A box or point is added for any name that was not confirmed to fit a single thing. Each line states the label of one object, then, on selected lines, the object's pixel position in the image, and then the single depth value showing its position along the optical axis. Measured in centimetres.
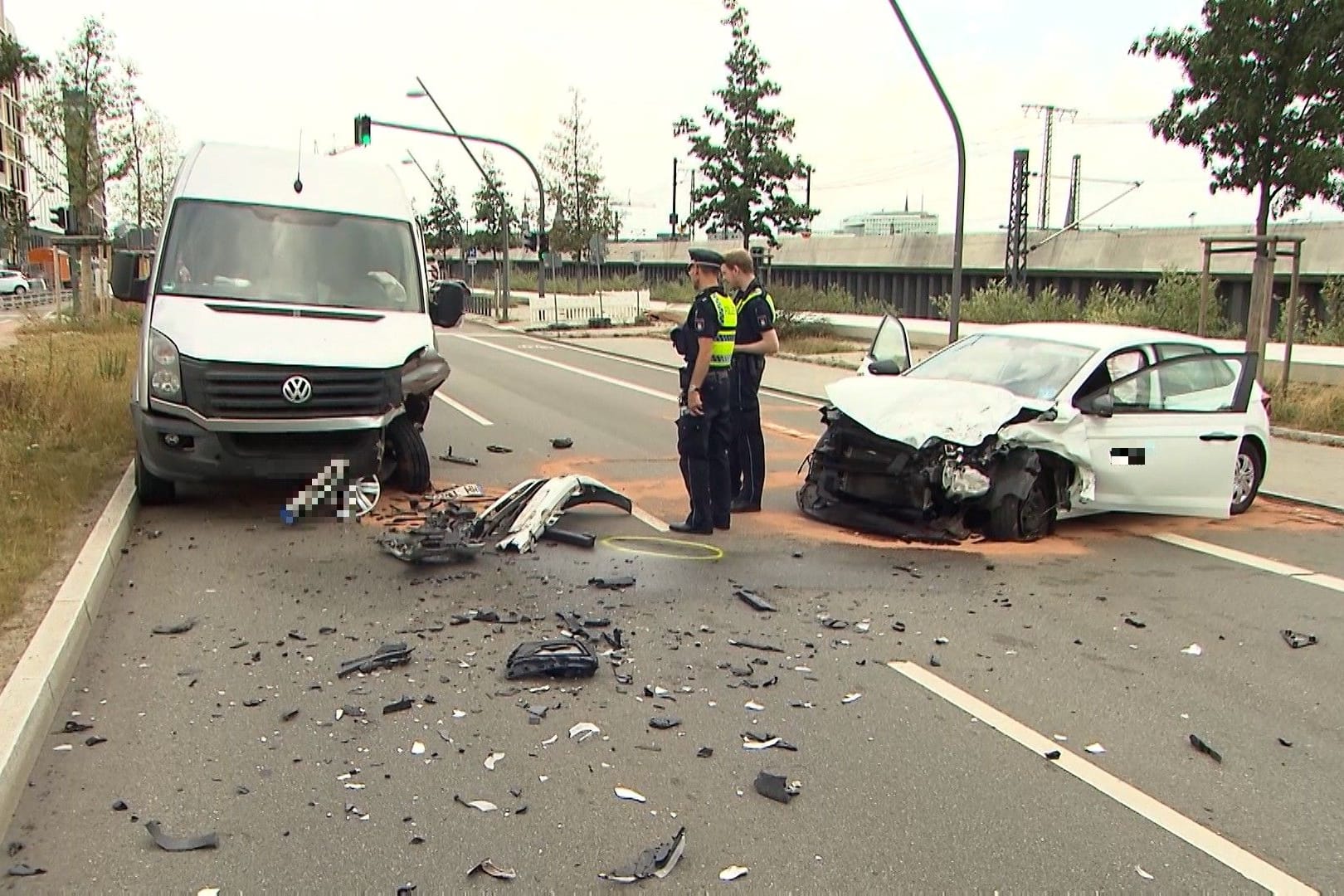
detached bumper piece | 733
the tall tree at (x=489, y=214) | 5434
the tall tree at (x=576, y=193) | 4519
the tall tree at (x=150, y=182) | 3541
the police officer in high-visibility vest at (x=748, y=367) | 839
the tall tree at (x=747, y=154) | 2772
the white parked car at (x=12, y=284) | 4700
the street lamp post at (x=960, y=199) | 1606
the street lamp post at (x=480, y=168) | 3512
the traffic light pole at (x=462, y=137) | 3203
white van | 754
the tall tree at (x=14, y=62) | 2320
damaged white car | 757
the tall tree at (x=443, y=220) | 6362
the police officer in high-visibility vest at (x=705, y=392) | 764
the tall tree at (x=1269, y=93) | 1359
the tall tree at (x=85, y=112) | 3044
